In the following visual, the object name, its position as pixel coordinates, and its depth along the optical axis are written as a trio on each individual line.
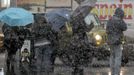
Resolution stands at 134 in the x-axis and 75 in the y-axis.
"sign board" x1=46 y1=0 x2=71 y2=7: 29.00
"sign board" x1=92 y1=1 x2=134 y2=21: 26.20
